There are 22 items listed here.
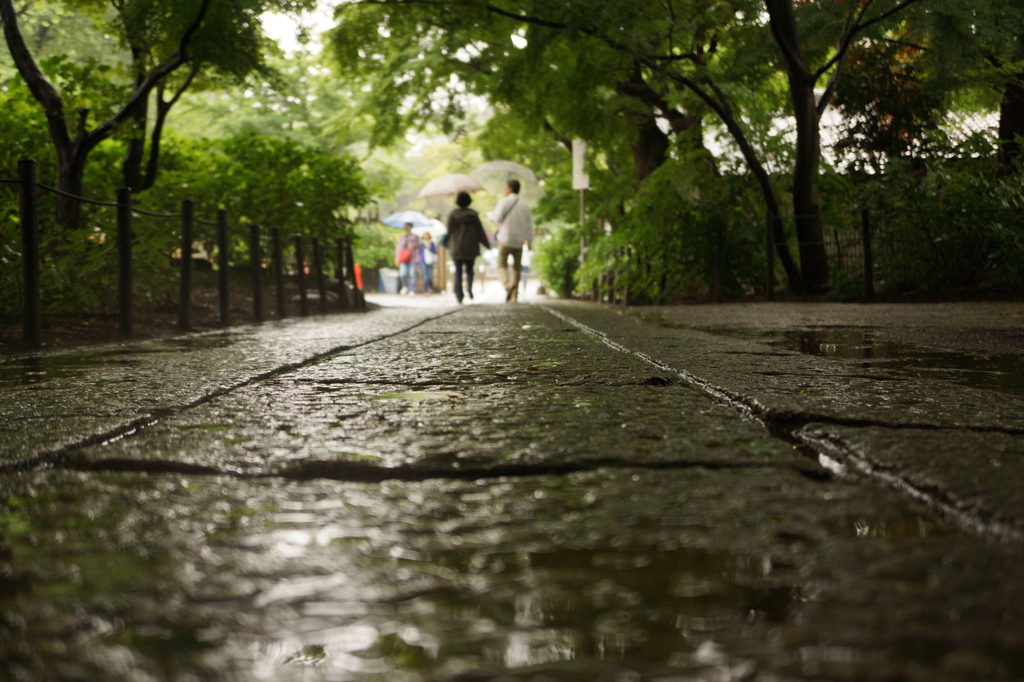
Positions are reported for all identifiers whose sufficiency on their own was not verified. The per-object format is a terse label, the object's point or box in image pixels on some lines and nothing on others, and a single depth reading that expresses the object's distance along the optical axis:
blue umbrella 30.91
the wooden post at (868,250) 9.88
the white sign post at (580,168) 15.06
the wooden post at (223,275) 7.34
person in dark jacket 15.14
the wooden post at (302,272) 9.83
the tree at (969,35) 8.69
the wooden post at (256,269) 8.27
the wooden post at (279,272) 8.98
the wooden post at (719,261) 11.84
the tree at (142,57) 6.77
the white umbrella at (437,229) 34.31
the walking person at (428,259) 26.17
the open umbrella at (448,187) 26.41
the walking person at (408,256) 24.69
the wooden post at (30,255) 4.72
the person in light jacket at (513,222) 14.77
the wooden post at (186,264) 6.52
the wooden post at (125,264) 5.78
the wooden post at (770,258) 11.32
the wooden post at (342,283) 11.89
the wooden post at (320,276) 11.08
